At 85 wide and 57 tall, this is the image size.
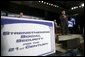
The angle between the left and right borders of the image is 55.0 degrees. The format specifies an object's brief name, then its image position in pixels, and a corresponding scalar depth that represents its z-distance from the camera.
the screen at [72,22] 21.09
